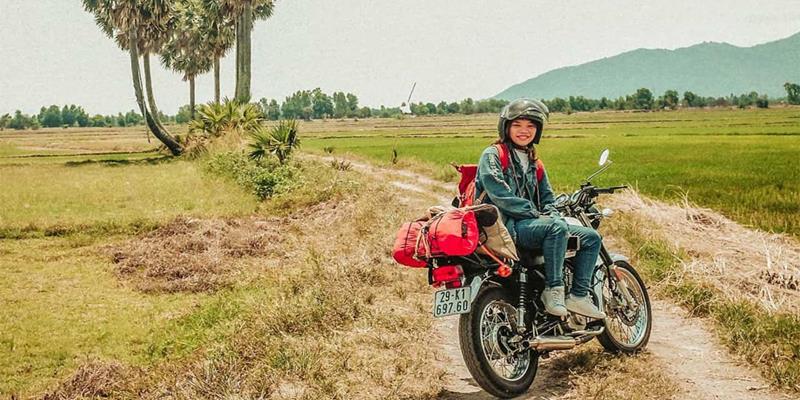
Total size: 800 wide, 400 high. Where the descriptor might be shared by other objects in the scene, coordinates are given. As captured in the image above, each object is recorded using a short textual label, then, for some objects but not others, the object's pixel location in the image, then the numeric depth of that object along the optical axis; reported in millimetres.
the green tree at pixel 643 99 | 112625
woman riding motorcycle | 4223
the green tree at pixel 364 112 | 143875
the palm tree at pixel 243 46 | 35188
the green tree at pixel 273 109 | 141925
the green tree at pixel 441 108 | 138075
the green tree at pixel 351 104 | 144875
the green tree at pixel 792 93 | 114725
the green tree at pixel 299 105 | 139500
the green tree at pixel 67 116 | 127562
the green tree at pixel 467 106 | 136250
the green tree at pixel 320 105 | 140000
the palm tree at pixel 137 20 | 36881
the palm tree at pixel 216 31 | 43000
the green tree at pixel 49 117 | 126125
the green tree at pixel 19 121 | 109900
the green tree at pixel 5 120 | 110438
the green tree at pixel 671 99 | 112625
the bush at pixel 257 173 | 18062
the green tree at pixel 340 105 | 143875
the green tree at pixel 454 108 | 137875
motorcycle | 4086
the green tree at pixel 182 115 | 133275
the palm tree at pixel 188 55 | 56562
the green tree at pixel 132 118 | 146750
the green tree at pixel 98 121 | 132750
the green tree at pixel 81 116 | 129812
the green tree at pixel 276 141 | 21172
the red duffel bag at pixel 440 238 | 3857
